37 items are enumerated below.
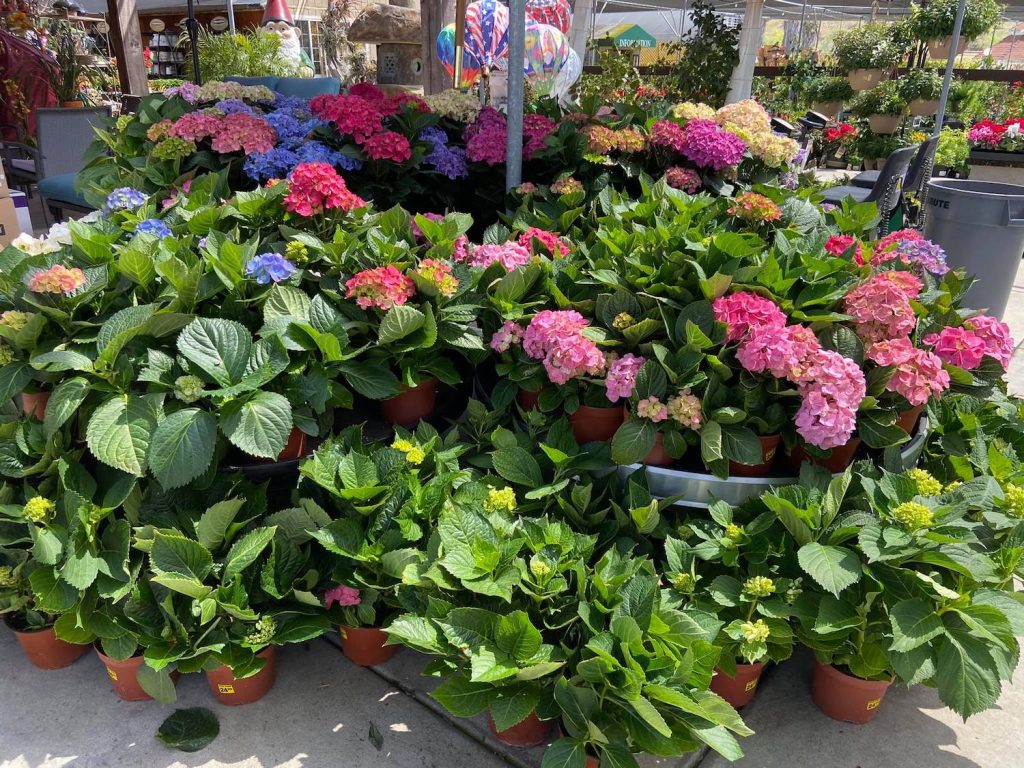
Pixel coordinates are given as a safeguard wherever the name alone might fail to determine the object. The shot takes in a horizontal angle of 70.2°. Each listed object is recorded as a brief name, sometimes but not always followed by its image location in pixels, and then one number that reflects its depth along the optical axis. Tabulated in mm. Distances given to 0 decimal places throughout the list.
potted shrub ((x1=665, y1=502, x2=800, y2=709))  1692
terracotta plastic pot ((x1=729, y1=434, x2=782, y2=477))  1940
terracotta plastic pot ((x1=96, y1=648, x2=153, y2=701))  1864
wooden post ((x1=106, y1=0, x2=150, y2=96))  8000
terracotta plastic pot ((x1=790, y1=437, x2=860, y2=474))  1990
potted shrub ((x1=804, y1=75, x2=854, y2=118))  13211
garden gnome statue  12492
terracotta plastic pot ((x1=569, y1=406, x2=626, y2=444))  2043
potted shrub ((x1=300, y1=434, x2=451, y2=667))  1825
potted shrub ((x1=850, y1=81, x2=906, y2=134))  10578
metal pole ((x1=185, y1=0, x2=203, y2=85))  6737
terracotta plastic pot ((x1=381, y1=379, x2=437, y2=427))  2239
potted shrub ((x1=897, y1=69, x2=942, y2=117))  10047
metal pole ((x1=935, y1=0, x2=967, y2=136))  5429
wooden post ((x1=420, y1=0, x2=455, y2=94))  6867
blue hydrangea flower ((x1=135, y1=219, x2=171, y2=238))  2311
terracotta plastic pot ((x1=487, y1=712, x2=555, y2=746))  1734
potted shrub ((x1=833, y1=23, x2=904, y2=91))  11125
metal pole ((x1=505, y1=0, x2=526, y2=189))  2592
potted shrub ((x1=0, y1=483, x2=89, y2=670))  1773
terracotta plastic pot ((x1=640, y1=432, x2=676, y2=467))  1991
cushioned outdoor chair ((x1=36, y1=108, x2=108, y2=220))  5727
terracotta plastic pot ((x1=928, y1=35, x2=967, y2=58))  9656
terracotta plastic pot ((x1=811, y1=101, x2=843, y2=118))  13672
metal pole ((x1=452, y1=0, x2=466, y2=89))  6199
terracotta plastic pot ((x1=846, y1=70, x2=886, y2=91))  11367
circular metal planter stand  1947
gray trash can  3982
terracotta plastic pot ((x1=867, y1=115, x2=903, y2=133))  10773
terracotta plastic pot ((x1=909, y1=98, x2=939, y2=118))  10289
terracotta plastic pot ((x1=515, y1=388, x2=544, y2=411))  2195
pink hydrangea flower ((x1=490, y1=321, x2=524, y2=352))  2074
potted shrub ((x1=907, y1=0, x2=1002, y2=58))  8828
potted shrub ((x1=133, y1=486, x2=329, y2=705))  1748
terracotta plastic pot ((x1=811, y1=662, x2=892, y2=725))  1810
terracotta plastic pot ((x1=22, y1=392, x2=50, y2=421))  1950
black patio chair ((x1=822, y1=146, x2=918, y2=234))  4488
